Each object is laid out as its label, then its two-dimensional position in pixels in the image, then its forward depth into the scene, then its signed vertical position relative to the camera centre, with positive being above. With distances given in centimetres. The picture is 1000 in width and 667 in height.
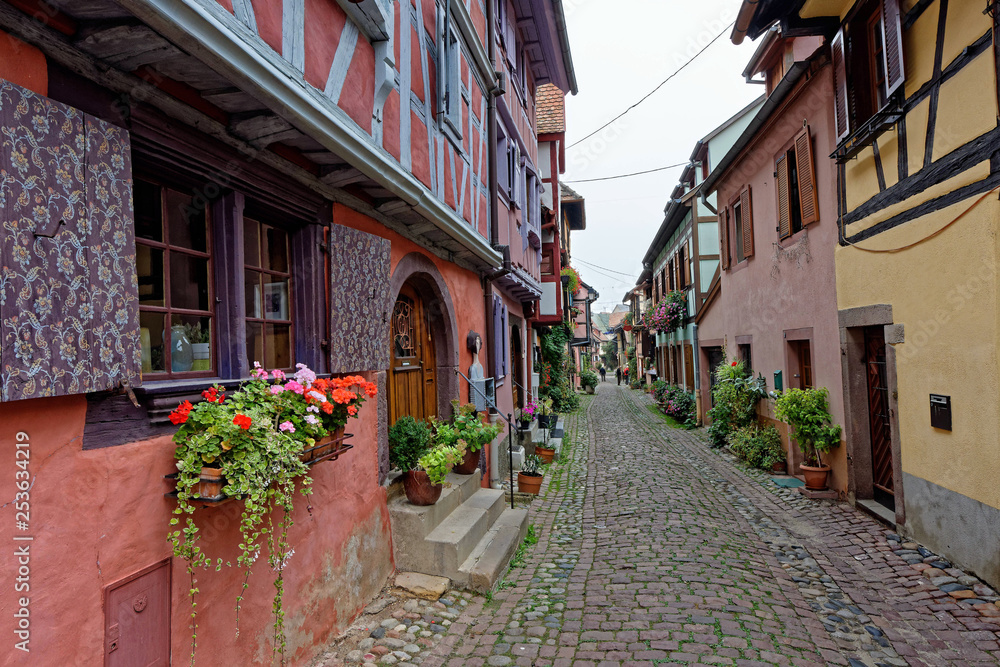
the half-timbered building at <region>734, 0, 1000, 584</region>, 438 +76
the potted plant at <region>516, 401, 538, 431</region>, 1055 -118
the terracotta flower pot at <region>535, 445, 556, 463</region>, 1001 -180
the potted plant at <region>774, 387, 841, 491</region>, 704 -107
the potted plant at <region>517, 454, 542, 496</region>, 755 -169
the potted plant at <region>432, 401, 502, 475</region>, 535 -78
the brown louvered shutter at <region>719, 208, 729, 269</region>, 1166 +230
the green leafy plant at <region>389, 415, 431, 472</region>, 479 -73
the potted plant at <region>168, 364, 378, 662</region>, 242 -39
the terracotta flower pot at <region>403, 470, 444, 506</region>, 463 -108
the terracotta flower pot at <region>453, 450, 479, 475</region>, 602 -117
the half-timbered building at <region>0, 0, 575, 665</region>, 192 +55
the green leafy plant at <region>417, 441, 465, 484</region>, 456 -87
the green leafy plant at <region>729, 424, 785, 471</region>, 874 -165
